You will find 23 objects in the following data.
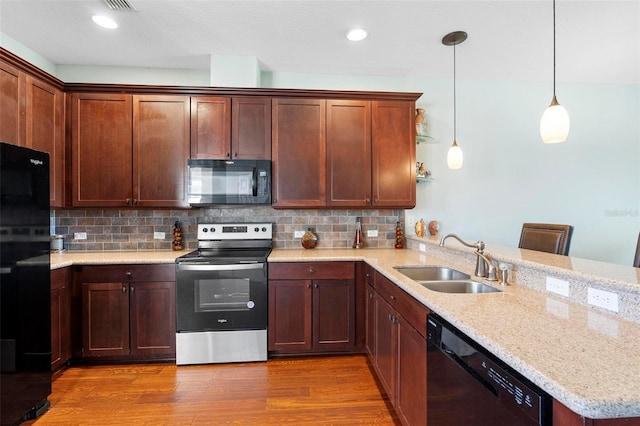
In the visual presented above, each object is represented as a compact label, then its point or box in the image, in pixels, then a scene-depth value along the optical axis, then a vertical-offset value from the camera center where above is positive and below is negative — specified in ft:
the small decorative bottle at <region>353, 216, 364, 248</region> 10.23 -0.84
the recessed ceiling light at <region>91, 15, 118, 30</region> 7.35 +4.79
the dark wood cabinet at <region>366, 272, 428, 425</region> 4.64 -2.54
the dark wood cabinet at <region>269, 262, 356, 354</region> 8.41 -2.69
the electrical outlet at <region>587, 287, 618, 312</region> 3.81 -1.16
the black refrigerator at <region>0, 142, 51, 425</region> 5.51 -1.39
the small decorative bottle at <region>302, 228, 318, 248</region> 10.00 -0.92
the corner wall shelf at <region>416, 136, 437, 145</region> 10.29 +2.53
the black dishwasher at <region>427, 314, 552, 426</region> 2.55 -1.81
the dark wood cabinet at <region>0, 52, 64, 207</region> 7.06 +2.49
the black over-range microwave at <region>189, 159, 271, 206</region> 8.80 +0.91
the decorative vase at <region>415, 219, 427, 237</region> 10.39 -0.60
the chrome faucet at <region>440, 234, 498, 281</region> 5.68 -1.03
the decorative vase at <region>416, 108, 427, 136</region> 10.16 +3.01
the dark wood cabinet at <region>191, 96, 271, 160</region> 9.02 +2.57
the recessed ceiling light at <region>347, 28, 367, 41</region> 7.93 +4.76
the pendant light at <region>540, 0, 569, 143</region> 5.54 +1.63
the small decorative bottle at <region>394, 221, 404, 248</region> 10.37 -0.94
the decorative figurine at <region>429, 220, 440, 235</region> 10.62 -0.55
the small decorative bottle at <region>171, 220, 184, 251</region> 9.73 -0.84
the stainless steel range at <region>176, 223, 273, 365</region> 8.08 -2.62
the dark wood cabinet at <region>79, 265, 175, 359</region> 8.09 -2.64
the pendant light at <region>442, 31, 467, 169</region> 8.12 +1.79
